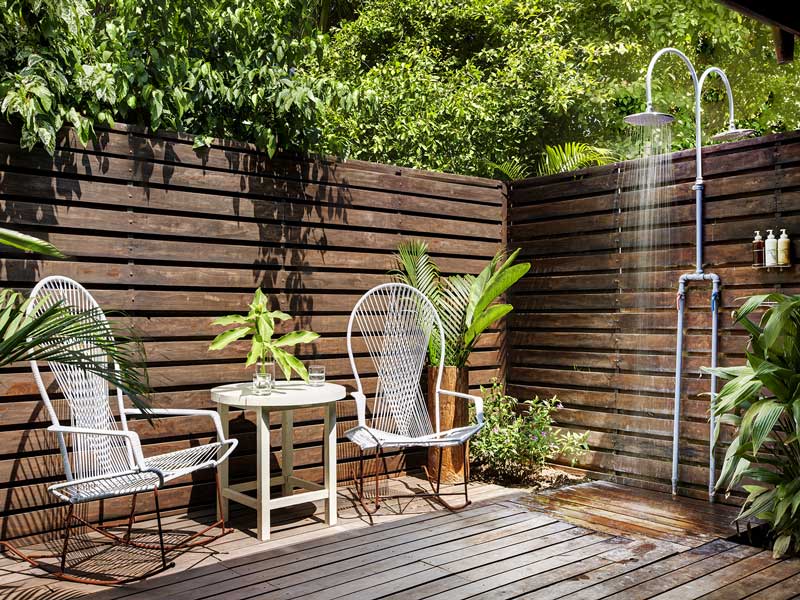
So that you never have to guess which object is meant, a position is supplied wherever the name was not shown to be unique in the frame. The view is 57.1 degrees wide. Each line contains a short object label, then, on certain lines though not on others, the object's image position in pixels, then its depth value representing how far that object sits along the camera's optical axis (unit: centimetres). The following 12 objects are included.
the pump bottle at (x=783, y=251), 402
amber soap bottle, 415
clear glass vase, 382
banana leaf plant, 491
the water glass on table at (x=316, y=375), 405
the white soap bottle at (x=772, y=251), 406
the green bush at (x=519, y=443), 482
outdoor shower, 430
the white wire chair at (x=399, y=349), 468
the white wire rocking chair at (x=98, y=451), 308
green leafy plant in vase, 386
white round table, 363
